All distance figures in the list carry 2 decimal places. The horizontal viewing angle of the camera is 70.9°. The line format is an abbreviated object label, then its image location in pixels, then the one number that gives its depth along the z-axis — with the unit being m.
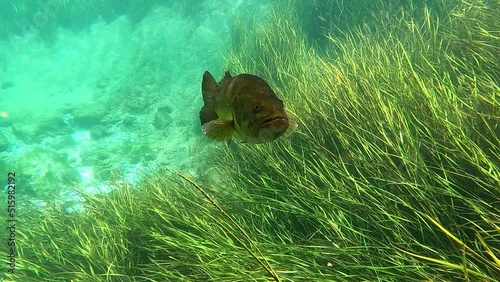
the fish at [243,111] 1.07
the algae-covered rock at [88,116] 10.29
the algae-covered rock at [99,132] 9.72
